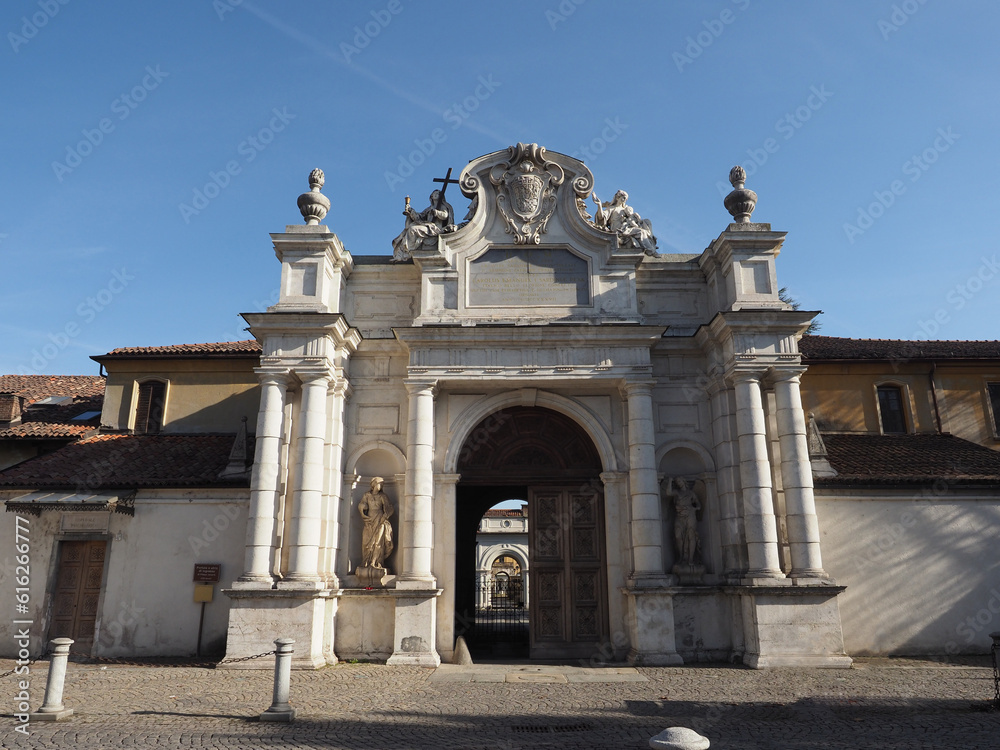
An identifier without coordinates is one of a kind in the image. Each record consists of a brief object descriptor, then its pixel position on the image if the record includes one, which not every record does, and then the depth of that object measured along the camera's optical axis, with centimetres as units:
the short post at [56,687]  890
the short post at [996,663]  999
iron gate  1792
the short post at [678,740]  547
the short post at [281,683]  901
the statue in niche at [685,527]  1492
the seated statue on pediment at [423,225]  1672
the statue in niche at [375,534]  1496
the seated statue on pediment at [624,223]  1666
